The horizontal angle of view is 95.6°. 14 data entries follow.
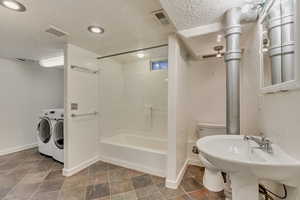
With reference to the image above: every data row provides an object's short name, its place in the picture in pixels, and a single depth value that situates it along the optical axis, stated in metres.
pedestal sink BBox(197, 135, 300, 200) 0.73
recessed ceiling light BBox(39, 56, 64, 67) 3.09
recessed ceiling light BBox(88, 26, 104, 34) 1.77
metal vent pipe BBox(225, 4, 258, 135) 1.33
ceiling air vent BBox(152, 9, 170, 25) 1.44
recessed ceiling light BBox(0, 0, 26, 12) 1.30
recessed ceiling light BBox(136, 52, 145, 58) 2.88
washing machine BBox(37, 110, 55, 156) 2.84
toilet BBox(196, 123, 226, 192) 1.59
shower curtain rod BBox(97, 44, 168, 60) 2.23
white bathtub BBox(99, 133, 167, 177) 2.25
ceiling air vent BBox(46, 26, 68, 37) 1.78
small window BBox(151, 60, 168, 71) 3.17
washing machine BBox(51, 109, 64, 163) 2.65
